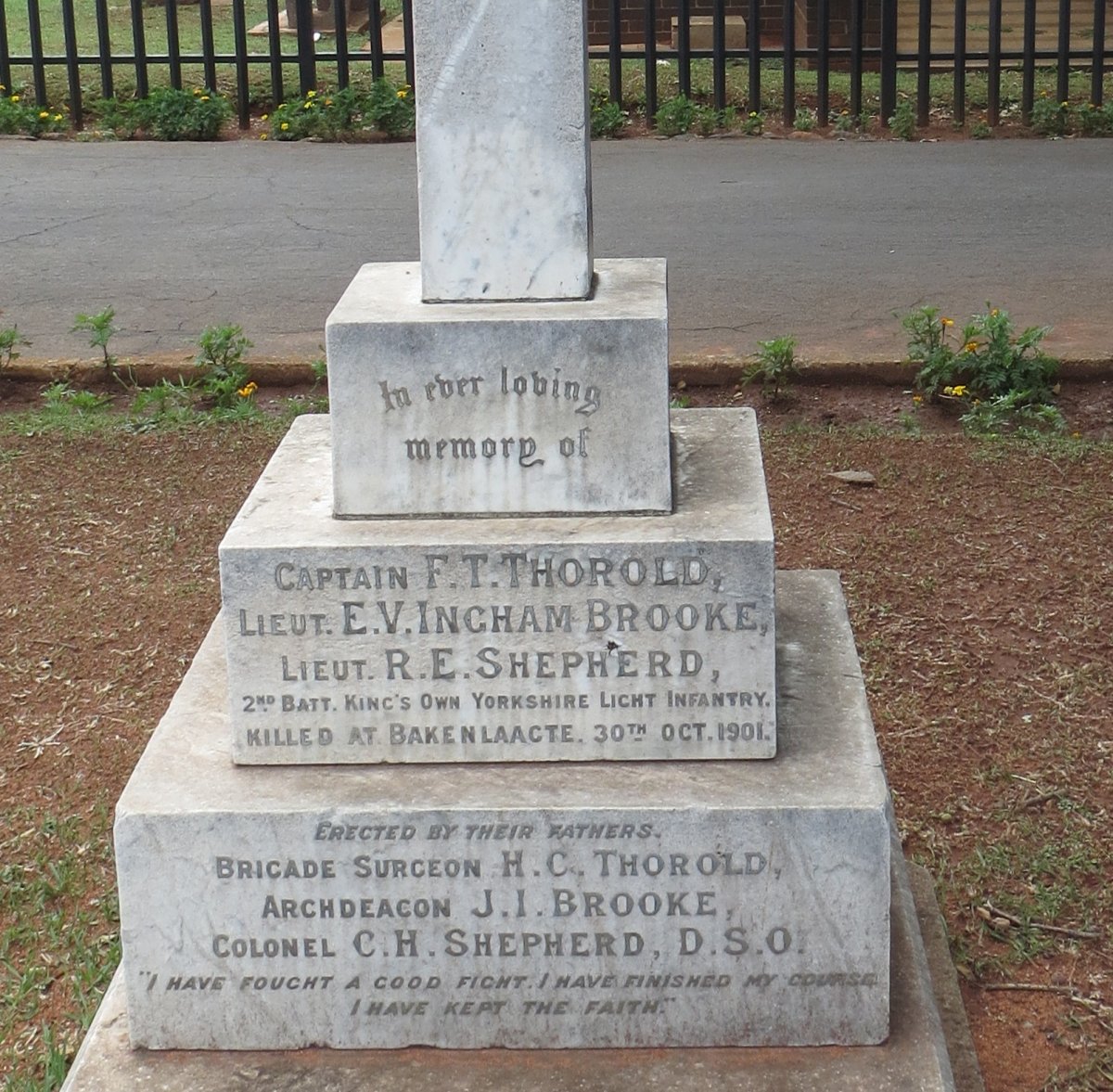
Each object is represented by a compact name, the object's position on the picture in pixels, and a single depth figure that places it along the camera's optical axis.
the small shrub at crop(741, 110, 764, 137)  11.59
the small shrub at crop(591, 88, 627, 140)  11.46
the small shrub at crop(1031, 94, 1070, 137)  11.45
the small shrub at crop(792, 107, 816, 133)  11.70
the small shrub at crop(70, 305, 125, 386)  6.09
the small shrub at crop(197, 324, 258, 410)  6.13
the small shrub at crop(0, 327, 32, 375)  6.30
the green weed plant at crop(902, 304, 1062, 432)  5.86
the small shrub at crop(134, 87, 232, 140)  11.60
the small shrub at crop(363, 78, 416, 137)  11.51
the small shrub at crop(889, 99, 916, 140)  11.46
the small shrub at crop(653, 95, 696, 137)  11.55
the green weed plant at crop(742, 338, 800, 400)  5.98
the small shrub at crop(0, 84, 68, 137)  11.88
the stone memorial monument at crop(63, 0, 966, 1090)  2.53
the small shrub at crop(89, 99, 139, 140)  11.78
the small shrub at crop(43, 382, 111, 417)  6.14
